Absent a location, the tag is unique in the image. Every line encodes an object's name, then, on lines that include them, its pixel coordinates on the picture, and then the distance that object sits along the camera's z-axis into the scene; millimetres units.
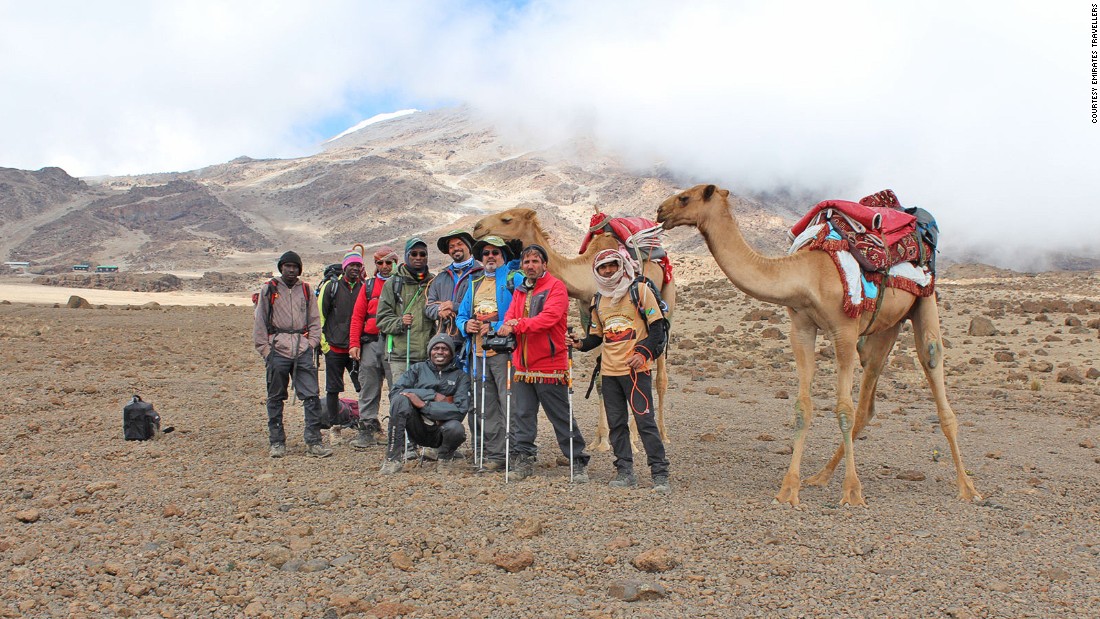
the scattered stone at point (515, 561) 5146
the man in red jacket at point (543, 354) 7367
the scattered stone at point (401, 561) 5105
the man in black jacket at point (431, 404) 7574
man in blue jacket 7762
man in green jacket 8555
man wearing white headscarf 6844
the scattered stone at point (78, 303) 39312
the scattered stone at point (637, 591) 4695
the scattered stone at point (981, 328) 21188
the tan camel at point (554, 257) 8914
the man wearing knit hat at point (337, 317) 9438
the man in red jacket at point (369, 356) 9016
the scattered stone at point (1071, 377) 14727
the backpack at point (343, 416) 9572
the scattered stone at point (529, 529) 5715
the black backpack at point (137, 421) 9023
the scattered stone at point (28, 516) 5898
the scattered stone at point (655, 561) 5102
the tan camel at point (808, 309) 6977
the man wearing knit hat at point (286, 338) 8406
